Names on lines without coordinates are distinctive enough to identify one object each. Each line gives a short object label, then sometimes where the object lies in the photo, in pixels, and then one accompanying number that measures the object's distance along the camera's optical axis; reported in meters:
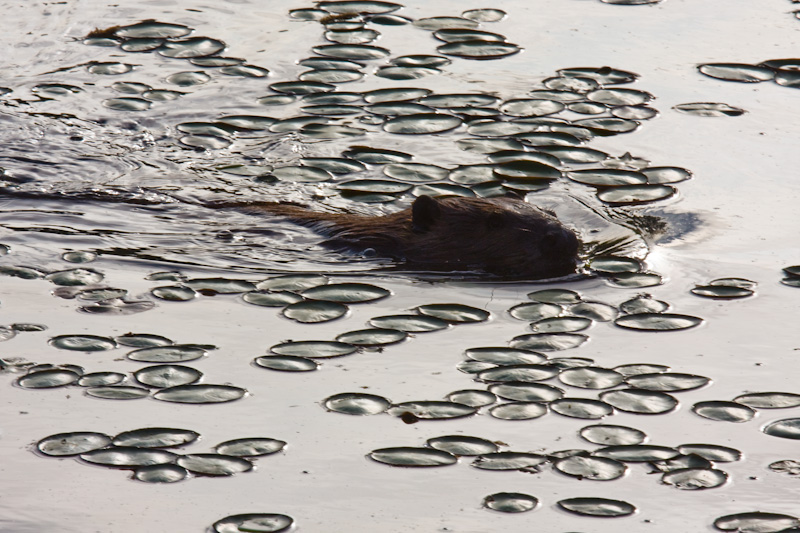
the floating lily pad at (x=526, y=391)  10.00
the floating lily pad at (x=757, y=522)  8.09
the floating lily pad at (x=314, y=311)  11.83
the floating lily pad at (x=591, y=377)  10.32
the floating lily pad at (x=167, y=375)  10.09
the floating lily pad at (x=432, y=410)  9.63
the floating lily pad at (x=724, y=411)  9.77
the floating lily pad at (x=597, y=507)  8.24
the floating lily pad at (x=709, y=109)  17.75
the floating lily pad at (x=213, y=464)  8.66
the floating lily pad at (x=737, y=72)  19.00
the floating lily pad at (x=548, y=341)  11.15
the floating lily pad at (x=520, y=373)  10.39
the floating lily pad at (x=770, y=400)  10.05
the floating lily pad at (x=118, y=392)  9.79
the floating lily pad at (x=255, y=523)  7.97
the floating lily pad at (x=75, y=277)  12.80
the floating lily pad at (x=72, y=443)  8.91
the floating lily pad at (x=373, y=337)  11.18
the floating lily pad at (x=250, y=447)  8.97
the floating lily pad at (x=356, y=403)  9.73
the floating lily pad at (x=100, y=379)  10.03
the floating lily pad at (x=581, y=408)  9.73
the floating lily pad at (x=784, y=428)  9.48
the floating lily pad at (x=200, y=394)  9.80
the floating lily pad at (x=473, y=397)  9.89
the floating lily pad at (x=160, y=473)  8.53
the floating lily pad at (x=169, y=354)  10.62
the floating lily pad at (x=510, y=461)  8.87
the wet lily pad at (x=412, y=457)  8.88
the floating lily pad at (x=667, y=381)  10.32
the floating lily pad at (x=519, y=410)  9.68
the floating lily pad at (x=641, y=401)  9.86
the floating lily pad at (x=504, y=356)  10.77
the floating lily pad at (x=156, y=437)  9.00
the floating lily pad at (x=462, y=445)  9.06
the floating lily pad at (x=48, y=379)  9.99
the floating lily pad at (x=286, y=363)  10.51
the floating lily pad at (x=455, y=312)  11.95
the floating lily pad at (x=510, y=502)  8.33
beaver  13.59
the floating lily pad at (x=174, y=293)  12.37
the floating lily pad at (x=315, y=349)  10.84
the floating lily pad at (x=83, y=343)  10.81
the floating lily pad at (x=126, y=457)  8.73
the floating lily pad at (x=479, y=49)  19.67
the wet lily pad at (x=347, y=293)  12.47
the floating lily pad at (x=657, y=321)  11.82
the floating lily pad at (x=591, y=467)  8.77
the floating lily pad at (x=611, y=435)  9.29
